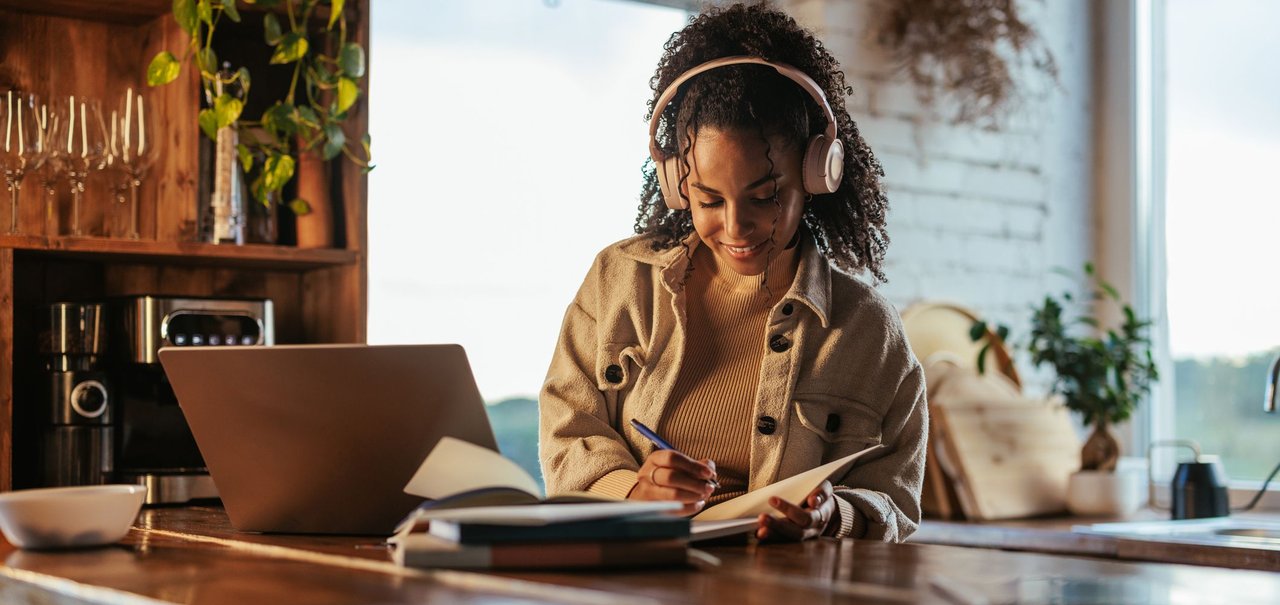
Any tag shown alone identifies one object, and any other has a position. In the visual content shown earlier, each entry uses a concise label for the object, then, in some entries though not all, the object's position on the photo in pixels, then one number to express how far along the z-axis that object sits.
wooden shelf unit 2.15
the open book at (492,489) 1.09
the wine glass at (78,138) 2.09
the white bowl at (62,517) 1.24
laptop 1.23
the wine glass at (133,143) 2.14
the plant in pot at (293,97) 2.12
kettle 2.81
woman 1.60
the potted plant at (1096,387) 2.91
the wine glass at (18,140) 2.05
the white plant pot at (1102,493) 2.90
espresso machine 2.07
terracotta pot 2.29
